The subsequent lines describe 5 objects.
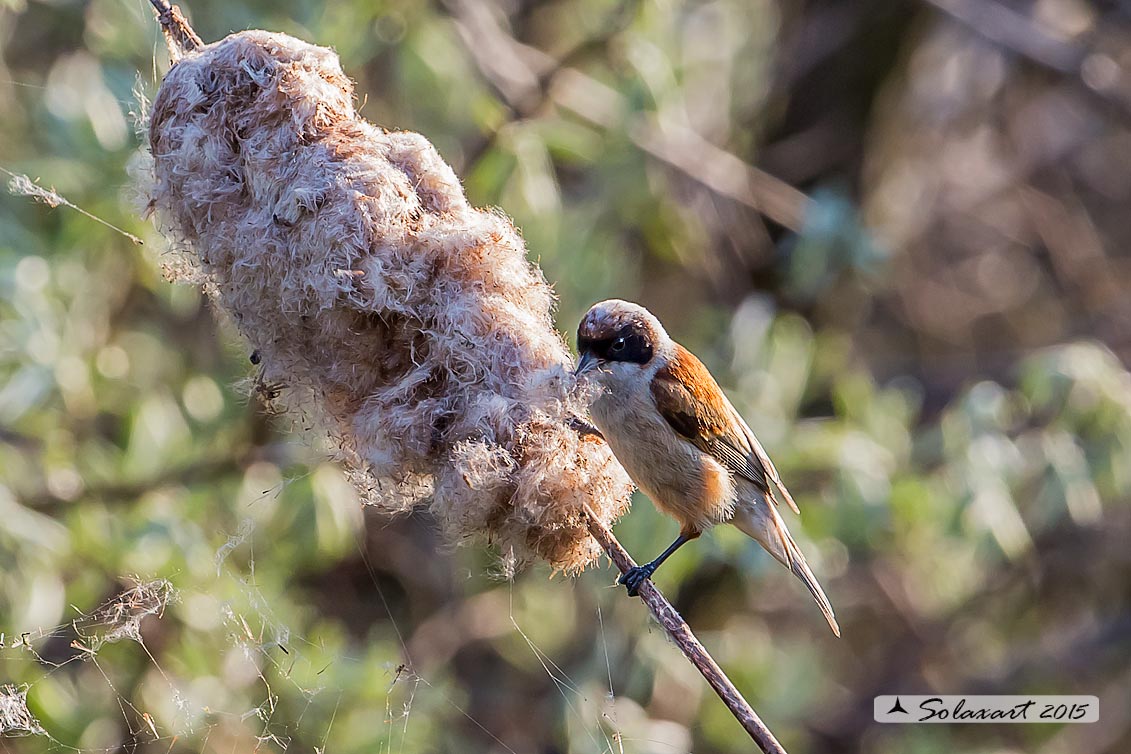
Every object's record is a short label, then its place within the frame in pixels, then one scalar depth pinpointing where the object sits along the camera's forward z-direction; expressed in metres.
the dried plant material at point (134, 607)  4.96
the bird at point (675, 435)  5.34
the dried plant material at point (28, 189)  4.73
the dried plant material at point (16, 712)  5.31
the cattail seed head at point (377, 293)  4.28
